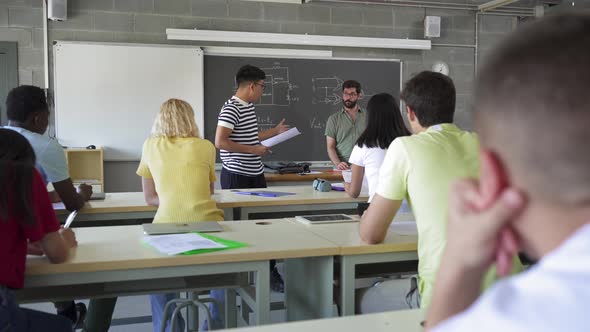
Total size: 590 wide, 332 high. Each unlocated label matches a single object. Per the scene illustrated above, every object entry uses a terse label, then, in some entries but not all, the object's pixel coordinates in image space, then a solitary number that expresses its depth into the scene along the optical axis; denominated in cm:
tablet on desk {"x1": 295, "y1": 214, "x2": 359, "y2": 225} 280
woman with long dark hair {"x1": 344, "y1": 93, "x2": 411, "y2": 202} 336
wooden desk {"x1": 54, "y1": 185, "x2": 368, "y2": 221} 347
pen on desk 396
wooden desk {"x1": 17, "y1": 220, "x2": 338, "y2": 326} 207
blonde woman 288
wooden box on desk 587
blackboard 647
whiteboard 584
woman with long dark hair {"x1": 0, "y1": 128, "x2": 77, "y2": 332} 182
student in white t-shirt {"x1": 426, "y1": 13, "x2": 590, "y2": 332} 52
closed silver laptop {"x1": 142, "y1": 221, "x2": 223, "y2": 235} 249
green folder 218
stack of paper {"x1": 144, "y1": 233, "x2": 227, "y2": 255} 219
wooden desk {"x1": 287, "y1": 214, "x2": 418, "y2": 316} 233
